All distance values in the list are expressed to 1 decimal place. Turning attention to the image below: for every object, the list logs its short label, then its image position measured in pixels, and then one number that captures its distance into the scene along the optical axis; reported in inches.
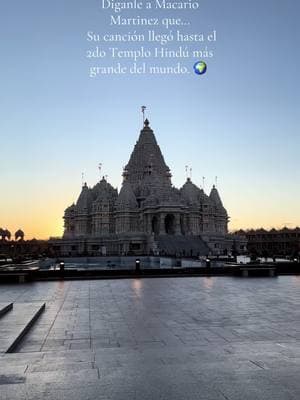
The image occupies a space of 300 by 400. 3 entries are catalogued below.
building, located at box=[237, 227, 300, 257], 6241.6
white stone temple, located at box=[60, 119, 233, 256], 3624.5
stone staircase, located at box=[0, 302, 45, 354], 401.4
